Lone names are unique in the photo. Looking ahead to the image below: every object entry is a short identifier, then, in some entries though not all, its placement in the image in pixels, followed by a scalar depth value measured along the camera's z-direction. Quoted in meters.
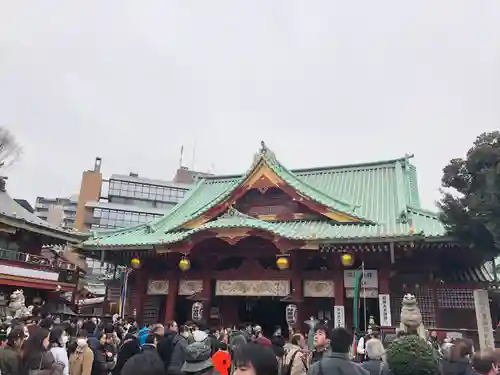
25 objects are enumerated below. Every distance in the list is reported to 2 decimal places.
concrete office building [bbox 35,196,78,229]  58.47
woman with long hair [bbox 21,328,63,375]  5.98
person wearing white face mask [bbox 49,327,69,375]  6.61
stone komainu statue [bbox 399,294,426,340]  8.11
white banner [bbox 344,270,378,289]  16.19
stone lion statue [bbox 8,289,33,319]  17.22
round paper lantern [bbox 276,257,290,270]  16.44
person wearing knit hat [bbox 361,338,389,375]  5.76
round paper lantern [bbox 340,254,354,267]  15.98
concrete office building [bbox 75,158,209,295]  56.12
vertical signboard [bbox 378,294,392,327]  15.42
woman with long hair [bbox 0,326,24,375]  5.82
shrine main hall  15.68
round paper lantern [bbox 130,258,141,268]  18.86
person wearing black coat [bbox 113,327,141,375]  6.46
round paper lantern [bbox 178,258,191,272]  17.44
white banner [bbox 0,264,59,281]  20.30
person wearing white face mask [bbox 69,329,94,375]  7.28
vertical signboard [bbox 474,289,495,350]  13.47
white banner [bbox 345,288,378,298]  16.16
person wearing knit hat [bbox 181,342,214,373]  4.85
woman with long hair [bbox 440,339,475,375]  5.26
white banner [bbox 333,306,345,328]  16.00
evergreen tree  12.09
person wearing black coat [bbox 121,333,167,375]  3.33
